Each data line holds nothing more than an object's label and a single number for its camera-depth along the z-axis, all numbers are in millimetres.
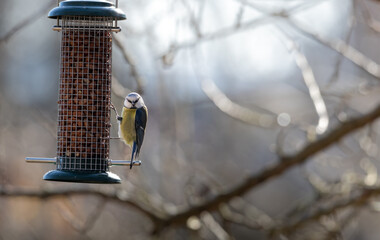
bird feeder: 9133
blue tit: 9352
